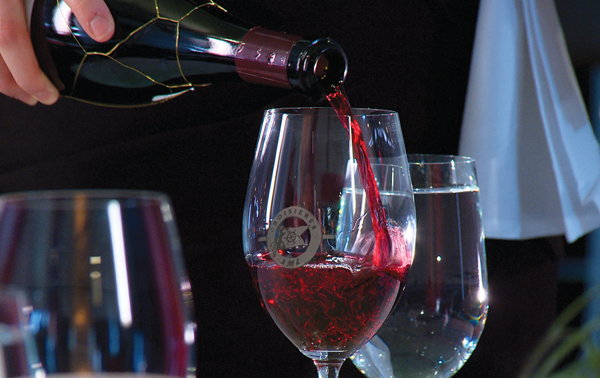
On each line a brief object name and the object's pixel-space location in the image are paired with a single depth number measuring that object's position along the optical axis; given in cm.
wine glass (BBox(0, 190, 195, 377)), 121
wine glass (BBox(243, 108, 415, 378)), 135
